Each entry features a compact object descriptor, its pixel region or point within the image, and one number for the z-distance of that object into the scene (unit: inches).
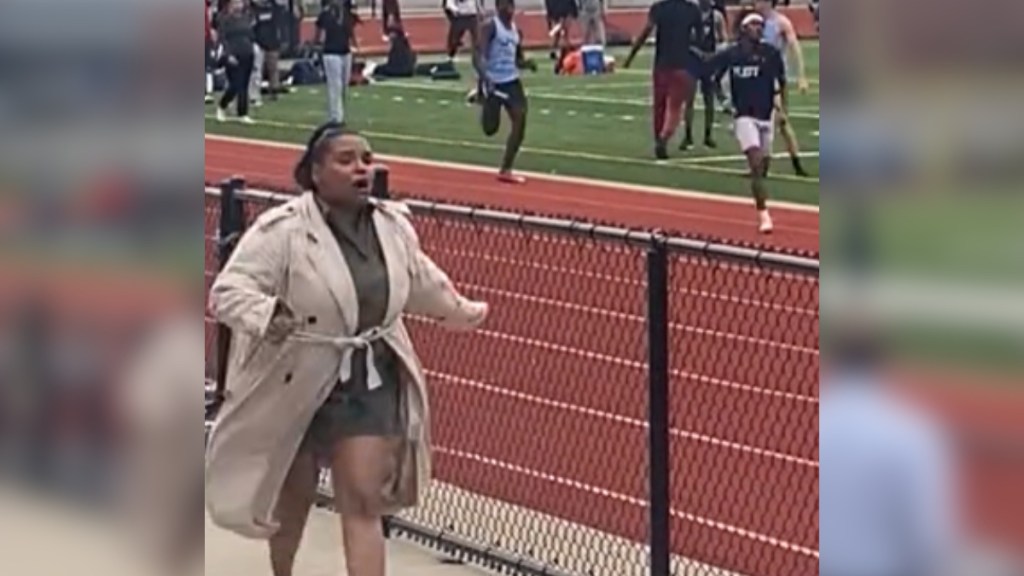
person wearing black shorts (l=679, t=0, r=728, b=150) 1015.6
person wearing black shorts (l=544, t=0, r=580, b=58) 1750.7
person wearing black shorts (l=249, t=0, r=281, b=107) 1461.6
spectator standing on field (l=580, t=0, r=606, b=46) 1727.4
